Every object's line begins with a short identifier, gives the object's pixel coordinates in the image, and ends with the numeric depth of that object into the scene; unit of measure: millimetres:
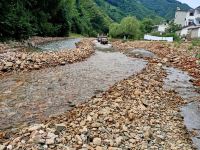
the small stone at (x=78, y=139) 4746
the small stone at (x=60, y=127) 5005
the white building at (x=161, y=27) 55665
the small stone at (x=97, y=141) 4767
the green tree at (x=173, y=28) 45523
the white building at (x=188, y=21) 38045
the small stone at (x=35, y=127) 4889
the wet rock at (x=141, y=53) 15789
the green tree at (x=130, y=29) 41361
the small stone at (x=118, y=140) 4907
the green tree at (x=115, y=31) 42385
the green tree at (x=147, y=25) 54273
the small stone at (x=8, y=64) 9549
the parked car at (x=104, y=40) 23946
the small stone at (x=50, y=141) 4526
